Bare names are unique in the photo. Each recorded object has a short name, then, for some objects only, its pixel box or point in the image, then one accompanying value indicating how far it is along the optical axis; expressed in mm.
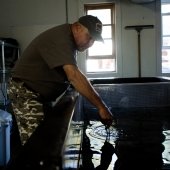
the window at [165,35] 3724
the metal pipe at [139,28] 3620
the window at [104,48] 3793
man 969
